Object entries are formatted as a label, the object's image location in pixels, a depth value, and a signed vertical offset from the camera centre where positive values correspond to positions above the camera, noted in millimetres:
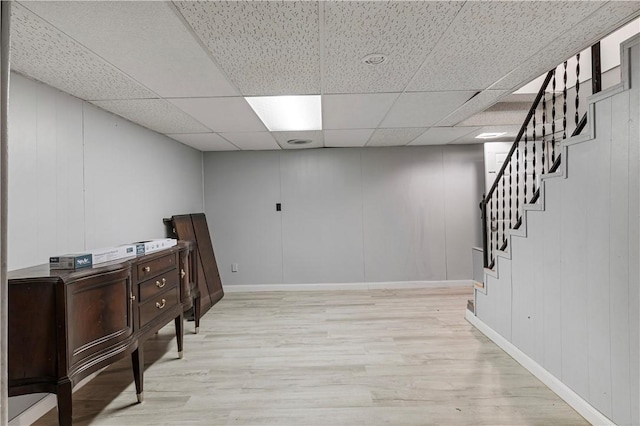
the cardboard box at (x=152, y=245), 2371 -253
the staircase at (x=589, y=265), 1625 -332
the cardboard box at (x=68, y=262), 1765 -265
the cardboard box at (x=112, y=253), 1950 -255
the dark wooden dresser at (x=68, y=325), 1553 -596
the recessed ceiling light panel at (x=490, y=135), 4258 +1110
